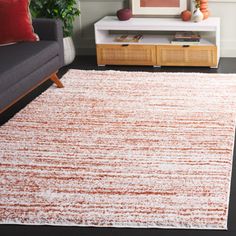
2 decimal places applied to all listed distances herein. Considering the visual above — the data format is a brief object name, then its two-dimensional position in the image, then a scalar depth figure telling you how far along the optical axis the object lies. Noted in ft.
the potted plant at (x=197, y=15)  16.52
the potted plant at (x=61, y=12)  17.07
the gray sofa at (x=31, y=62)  12.14
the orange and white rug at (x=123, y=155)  8.73
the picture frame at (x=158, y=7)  17.54
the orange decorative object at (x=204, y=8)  16.93
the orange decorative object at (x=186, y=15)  16.90
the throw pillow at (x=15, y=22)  14.26
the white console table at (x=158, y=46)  16.56
